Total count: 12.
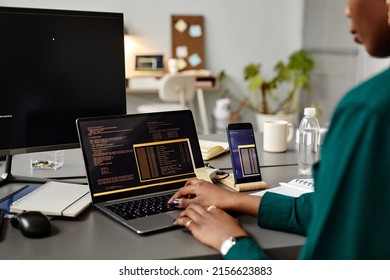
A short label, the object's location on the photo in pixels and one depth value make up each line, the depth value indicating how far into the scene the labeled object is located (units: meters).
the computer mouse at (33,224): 1.12
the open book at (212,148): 1.87
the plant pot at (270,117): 5.26
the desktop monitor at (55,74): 1.45
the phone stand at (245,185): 1.47
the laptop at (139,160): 1.31
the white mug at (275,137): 2.00
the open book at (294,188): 1.45
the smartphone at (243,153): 1.48
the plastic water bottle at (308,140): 1.80
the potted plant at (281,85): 5.29
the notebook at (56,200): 1.24
